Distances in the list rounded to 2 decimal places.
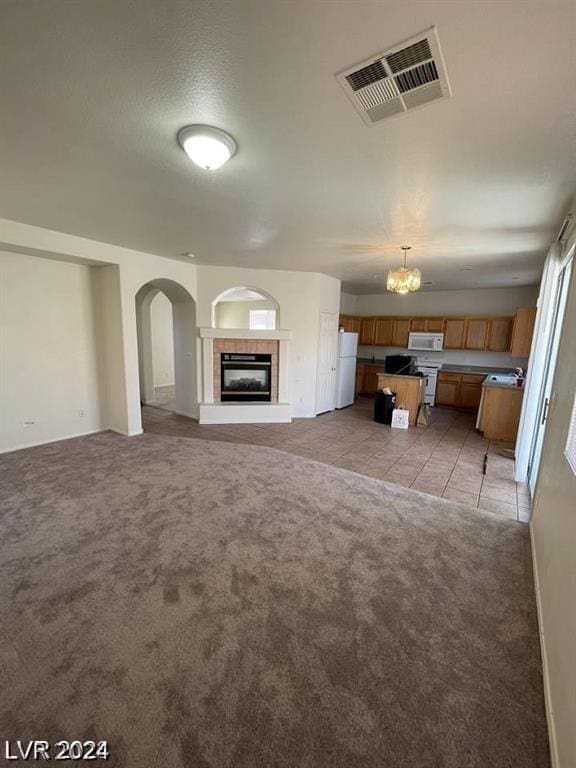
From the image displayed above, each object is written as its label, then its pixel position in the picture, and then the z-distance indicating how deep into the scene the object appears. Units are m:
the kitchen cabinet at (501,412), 4.83
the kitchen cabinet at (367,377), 8.16
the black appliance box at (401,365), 6.16
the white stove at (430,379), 7.23
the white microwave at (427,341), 7.16
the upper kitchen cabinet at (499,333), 6.54
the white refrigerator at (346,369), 6.59
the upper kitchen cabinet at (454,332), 6.99
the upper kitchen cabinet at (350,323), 7.88
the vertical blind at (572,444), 1.60
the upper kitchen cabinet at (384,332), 7.93
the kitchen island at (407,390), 5.69
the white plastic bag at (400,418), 5.43
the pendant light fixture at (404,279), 3.83
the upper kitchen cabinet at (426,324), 7.25
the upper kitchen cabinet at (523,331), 4.56
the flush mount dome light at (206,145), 1.71
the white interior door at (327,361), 6.05
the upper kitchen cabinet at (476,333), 6.75
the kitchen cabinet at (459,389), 6.79
